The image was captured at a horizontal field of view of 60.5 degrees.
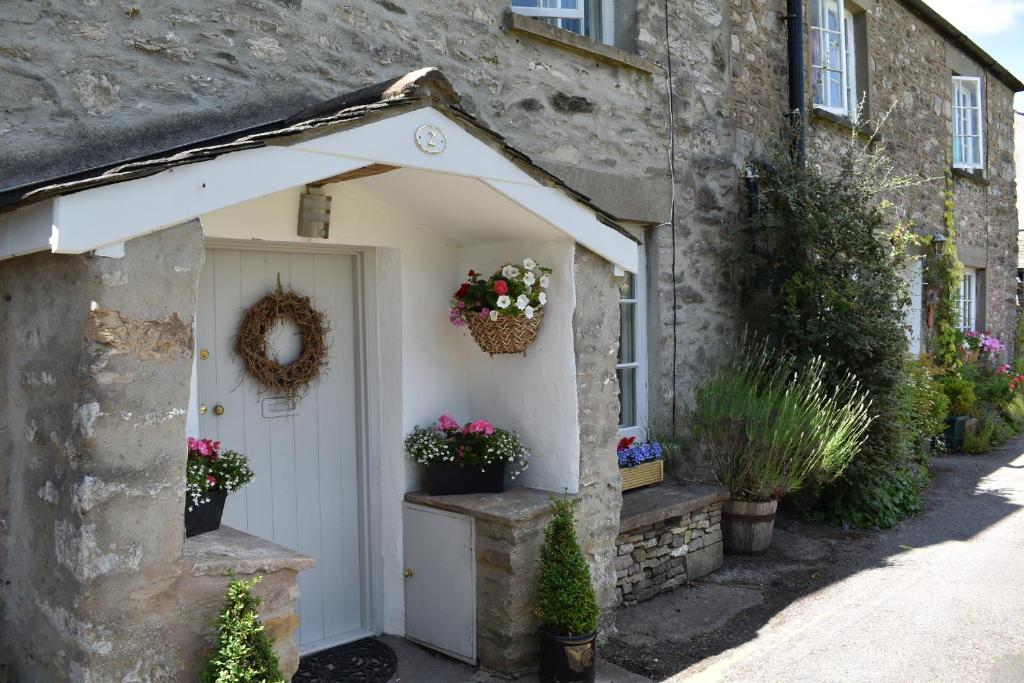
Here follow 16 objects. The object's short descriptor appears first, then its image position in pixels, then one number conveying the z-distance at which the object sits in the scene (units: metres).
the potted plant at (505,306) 4.58
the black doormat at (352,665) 4.43
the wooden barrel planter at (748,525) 6.51
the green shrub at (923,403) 7.59
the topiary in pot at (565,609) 4.32
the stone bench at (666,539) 5.61
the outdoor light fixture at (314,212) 4.30
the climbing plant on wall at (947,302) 11.20
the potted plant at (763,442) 6.39
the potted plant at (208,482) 3.49
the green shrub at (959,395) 10.53
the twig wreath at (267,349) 4.45
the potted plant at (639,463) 6.21
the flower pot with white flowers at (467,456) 4.74
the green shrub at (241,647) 3.11
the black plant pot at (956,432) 10.58
